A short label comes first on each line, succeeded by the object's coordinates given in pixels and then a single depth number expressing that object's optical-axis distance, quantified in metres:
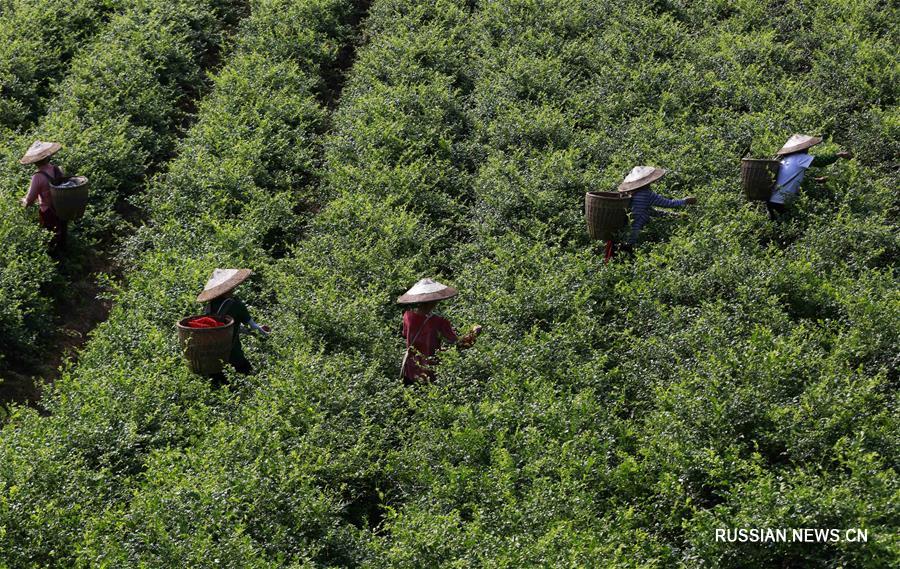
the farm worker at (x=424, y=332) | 17.05
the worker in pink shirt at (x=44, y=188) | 21.62
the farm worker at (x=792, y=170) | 20.95
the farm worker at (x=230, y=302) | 17.03
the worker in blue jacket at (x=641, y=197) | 20.17
